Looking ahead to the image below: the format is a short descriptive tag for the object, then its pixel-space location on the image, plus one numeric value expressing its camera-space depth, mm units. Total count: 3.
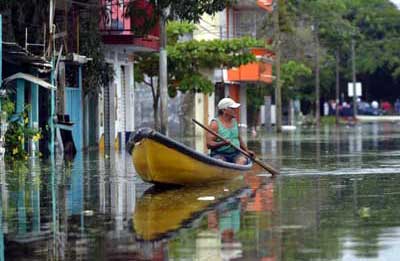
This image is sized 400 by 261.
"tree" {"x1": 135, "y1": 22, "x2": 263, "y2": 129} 49938
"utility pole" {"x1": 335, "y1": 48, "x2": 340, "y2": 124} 86338
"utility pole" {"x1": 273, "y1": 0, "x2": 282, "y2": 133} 60938
